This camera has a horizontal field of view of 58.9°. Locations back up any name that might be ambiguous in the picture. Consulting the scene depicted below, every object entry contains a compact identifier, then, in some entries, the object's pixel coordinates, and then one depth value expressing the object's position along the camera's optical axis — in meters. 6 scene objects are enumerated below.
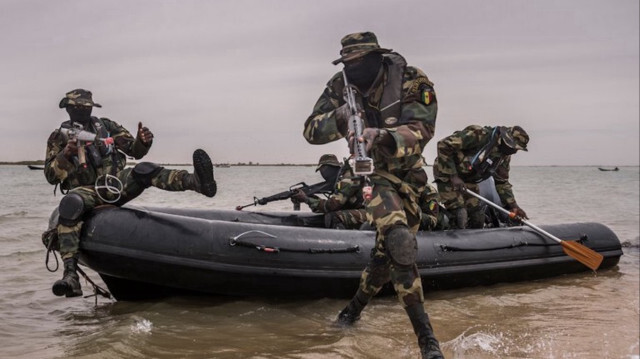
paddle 5.29
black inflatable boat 3.89
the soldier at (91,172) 3.86
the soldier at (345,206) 5.39
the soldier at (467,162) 5.64
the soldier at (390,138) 2.96
